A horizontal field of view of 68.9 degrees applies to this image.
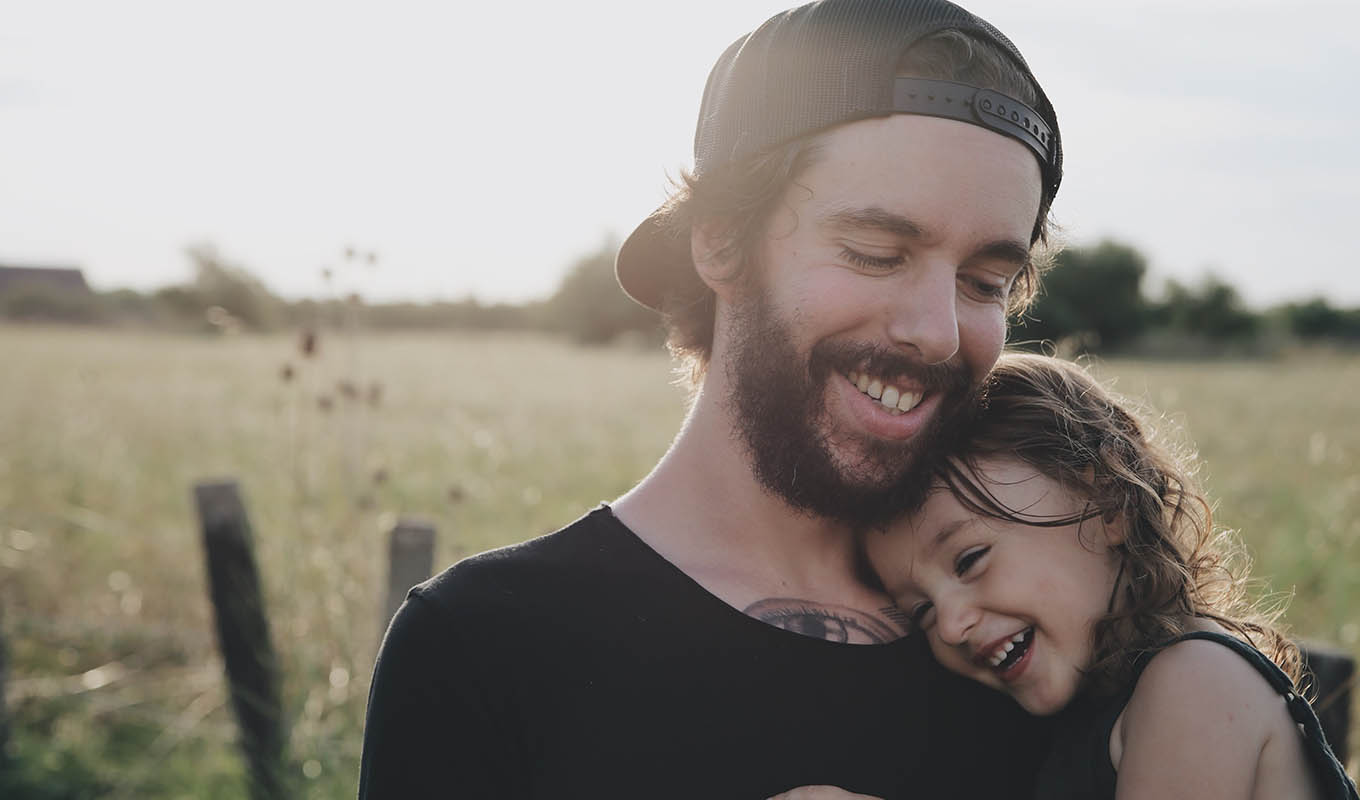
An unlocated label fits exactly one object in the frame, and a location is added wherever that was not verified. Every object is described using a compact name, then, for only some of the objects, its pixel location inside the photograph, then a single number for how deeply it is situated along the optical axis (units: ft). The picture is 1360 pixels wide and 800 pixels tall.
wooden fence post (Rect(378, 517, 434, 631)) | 10.23
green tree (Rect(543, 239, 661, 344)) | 165.27
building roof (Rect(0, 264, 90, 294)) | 104.37
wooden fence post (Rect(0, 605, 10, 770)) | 13.79
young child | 5.40
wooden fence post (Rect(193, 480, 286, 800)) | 12.75
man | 4.78
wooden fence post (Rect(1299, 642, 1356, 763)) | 7.00
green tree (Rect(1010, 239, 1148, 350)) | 166.30
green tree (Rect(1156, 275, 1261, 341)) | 197.57
